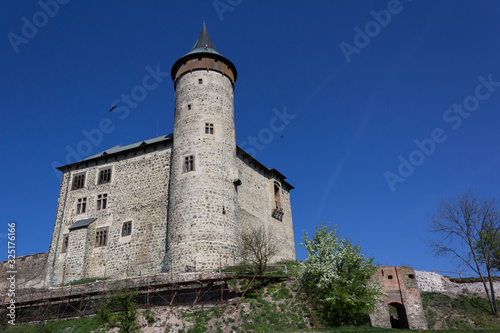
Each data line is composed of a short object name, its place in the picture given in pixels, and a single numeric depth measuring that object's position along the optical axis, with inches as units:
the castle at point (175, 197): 1226.0
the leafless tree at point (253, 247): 1112.3
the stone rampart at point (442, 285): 1225.4
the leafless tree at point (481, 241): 1175.0
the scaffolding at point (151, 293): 1047.6
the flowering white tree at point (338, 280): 864.9
